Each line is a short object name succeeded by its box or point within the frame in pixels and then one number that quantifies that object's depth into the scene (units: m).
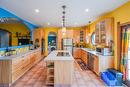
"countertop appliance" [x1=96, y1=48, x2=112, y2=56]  2.56
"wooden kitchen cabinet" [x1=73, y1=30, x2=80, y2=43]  5.26
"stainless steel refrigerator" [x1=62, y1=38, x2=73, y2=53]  4.97
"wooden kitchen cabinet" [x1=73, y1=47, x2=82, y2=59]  5.01
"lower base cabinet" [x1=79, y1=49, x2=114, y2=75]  2.50
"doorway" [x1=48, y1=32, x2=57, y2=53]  5.42
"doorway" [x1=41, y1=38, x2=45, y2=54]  5.20
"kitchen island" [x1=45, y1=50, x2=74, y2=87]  2.00
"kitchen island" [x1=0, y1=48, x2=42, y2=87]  2.01
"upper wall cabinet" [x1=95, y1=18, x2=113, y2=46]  2.56
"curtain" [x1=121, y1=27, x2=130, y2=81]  2.18
